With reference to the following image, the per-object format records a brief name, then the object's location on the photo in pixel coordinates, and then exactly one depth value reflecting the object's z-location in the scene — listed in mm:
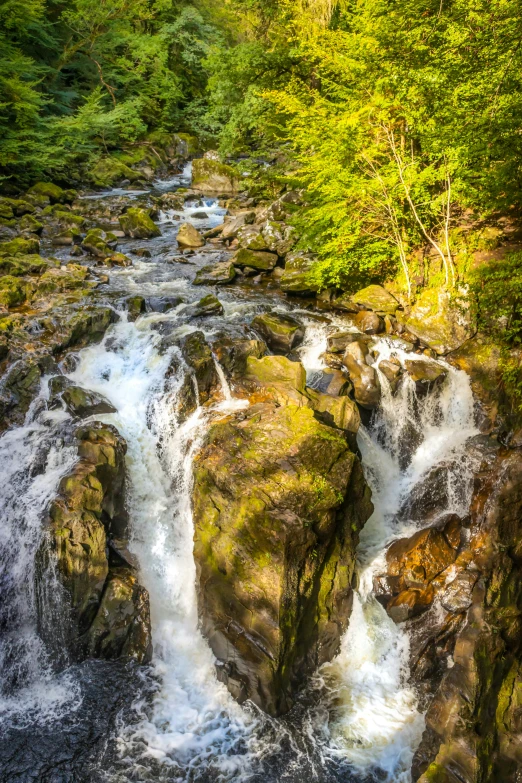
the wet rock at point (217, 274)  14156
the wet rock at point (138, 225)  18281
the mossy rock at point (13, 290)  11750
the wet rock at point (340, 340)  10836
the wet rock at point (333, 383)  9758
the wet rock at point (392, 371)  10234
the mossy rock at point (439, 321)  10781
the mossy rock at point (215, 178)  25469
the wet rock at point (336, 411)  8570
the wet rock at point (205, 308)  12055
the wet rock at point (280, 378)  8672
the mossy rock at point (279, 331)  11078
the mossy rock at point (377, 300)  11836
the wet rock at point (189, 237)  17359
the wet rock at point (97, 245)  15882
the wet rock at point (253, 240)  14930
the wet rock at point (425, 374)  10094
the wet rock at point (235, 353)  10148
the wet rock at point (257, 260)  14695
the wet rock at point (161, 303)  12297
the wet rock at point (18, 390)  9000
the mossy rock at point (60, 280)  12656
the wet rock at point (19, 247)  14592
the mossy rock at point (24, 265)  13172
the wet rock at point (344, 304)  12492
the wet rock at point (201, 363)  9852
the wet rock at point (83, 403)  9266
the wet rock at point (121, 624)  7500
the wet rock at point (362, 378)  10086
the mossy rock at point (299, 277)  13039
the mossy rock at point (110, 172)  24578
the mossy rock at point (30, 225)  16969
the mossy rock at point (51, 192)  20672
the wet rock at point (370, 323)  11359
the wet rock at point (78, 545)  7375
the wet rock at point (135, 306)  11828
